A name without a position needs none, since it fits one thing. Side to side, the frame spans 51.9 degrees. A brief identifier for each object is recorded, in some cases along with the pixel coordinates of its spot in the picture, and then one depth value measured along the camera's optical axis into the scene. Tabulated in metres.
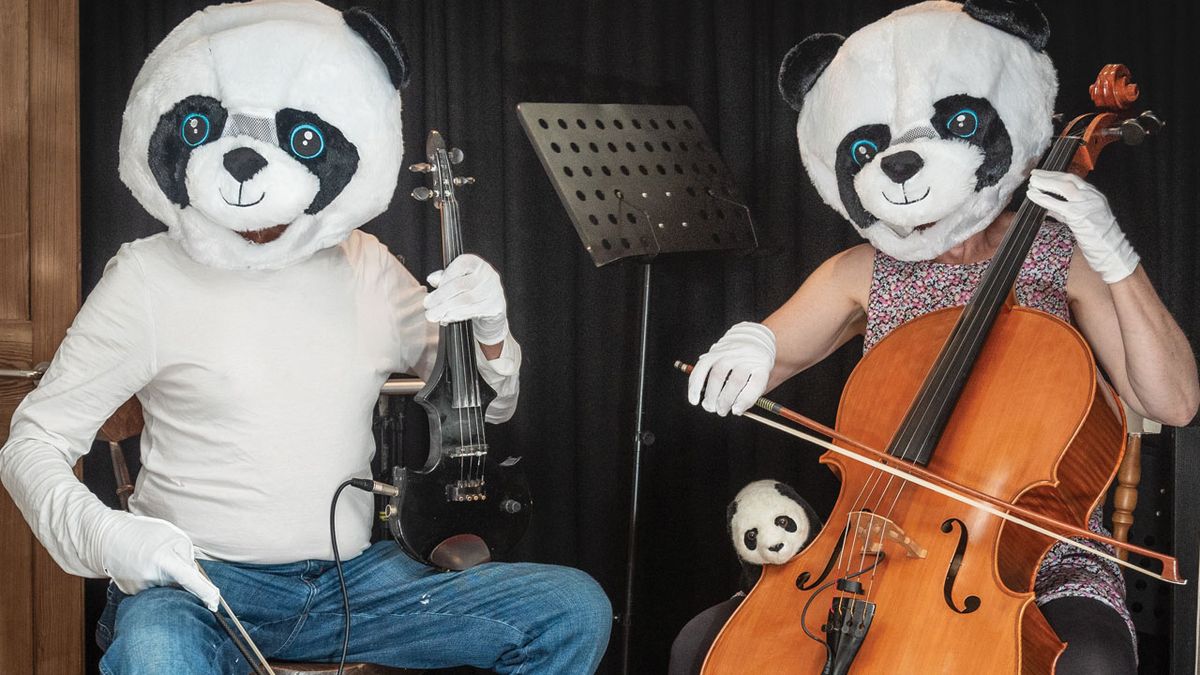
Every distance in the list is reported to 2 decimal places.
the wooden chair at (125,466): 1.84
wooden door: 2.33
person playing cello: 1.89
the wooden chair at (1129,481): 2.12
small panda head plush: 1.85
